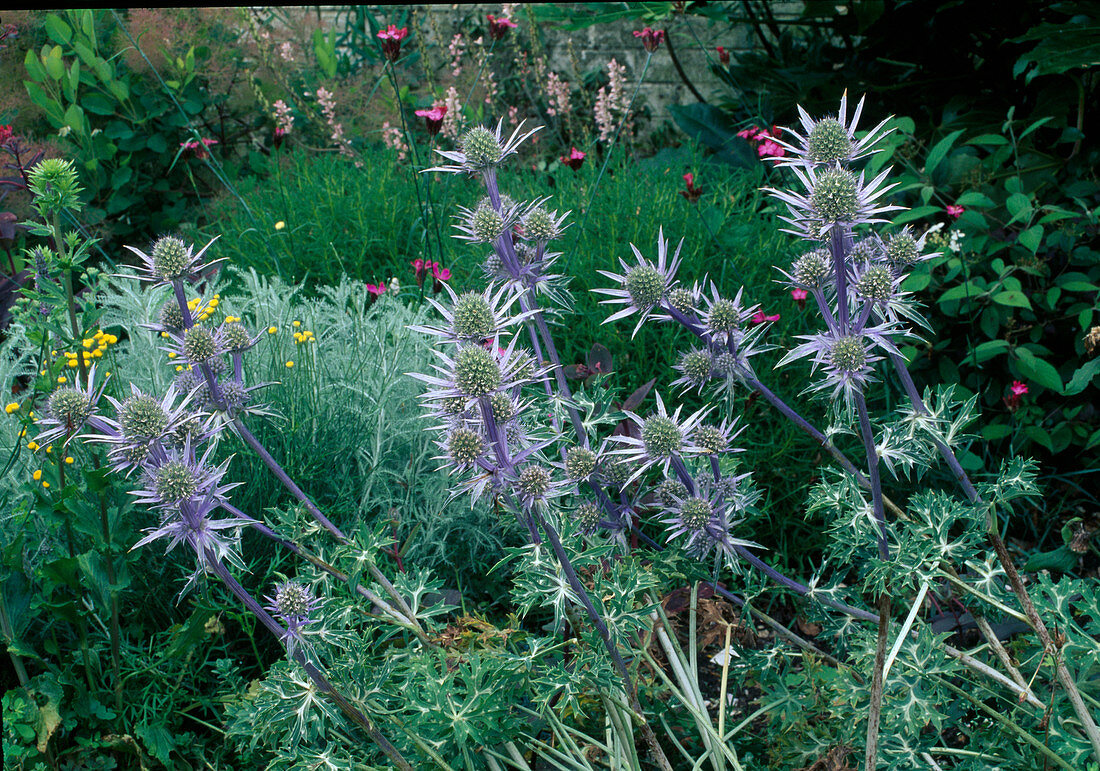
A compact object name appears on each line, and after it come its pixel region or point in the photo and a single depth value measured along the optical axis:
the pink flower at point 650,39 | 1.33
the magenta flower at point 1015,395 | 1.07
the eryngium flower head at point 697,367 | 0.81
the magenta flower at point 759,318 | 1.05
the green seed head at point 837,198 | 0.71
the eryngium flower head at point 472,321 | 0.72
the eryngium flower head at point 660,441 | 0.77
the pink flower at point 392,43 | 1.19
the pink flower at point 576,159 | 1.33
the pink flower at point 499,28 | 1.33
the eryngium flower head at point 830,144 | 0.73
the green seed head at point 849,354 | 0.74
